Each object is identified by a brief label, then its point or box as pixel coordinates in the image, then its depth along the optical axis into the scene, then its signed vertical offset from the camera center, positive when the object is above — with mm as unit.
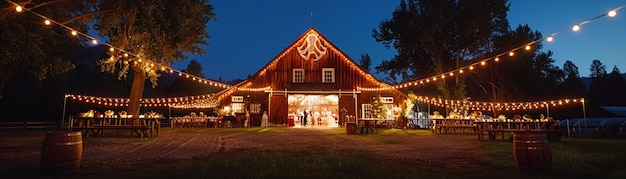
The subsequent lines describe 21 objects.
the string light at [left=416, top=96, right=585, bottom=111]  23570 +1012
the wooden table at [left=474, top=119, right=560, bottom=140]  12891 -230
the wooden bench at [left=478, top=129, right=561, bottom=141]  12133 -504
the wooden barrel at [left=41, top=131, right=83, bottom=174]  5609 -543
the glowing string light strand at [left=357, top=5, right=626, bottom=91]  8125 +2317
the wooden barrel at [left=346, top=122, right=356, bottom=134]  16516 -393
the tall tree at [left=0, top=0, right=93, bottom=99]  11063 +2688
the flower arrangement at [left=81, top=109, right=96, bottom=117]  14147 +113
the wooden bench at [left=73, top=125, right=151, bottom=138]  13465 -368
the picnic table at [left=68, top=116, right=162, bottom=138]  13632 -241
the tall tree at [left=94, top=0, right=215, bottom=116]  14391 +3714
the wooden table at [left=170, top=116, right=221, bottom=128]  24578 -246
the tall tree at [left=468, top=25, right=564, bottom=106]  33156 +4329
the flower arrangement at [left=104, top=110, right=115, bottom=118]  14586 +120
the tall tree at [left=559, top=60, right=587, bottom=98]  36156 +3360
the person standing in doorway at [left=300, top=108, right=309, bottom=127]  25484 +31
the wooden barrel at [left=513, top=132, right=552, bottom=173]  5684 -520
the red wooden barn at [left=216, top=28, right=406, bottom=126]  24938 +2352
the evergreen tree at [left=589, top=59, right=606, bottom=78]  52609 +7338
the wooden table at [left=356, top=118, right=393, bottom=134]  17348 -319
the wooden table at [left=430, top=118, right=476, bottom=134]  17325 -213
